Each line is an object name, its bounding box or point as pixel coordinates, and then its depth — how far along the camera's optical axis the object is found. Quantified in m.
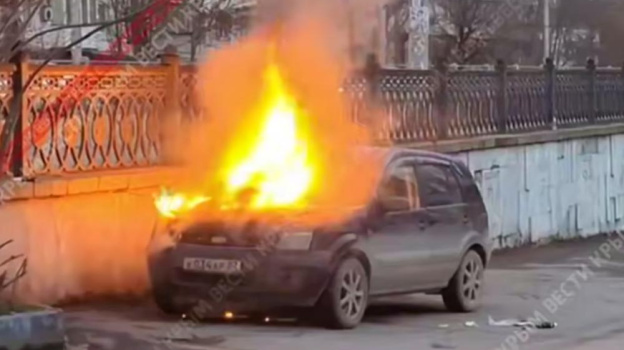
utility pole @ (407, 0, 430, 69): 22.57
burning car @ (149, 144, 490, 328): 11.54
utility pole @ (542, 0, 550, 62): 44.22
